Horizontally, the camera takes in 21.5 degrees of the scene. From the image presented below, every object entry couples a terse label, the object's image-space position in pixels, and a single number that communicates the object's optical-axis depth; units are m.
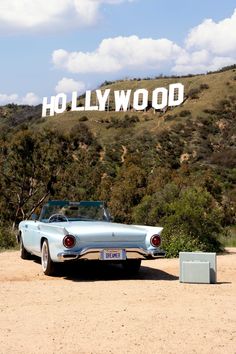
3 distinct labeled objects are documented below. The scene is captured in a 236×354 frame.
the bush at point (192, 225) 14.13
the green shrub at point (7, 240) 16.26
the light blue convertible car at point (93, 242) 9.52
